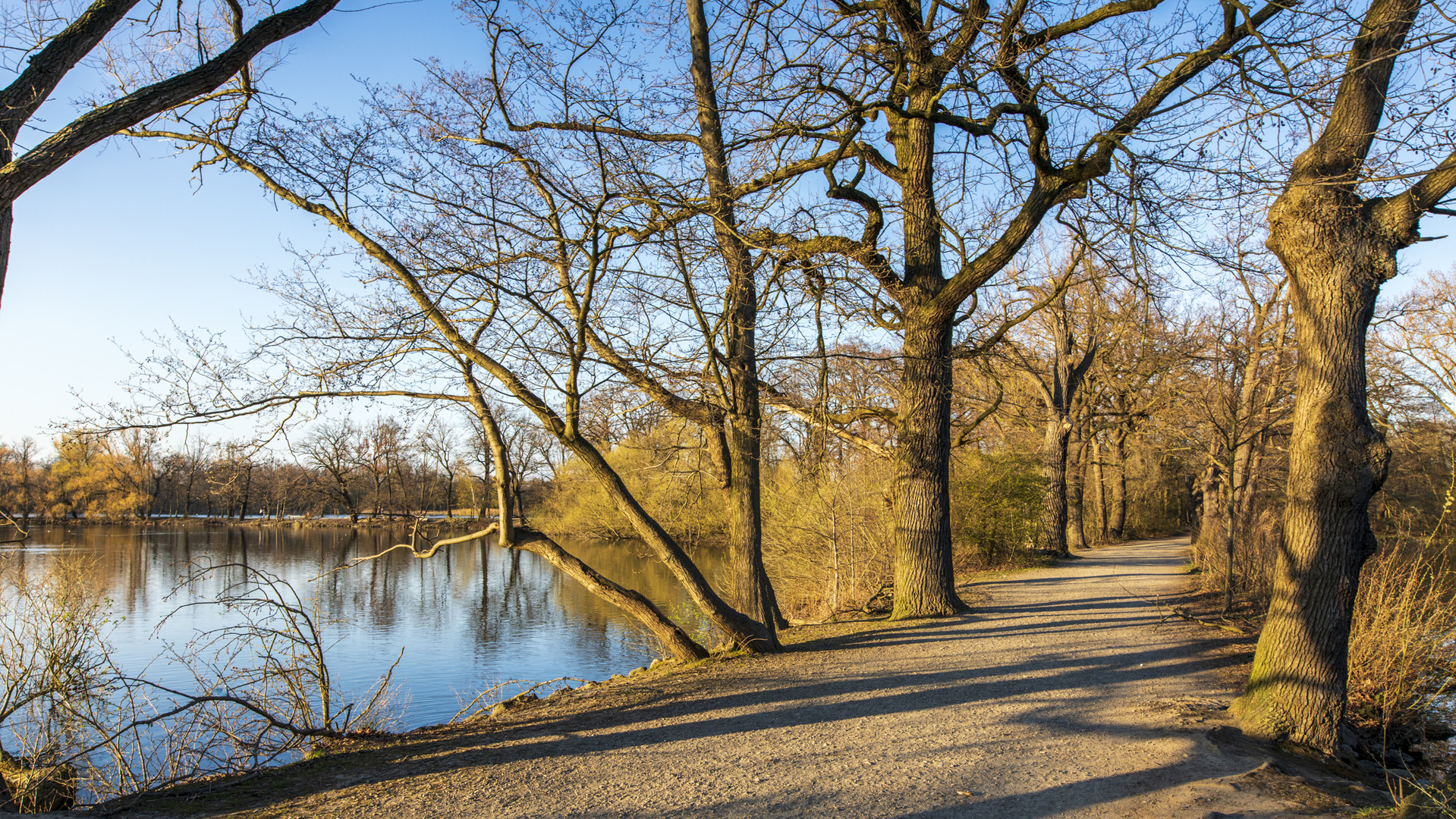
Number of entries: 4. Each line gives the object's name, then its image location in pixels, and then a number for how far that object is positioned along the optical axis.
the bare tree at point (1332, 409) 5.38
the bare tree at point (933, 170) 8.08
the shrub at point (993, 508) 17.19
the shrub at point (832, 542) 14.06
